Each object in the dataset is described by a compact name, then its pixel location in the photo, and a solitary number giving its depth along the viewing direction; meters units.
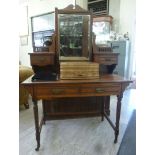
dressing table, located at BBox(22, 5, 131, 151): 1.73
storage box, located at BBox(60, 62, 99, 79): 1.78
